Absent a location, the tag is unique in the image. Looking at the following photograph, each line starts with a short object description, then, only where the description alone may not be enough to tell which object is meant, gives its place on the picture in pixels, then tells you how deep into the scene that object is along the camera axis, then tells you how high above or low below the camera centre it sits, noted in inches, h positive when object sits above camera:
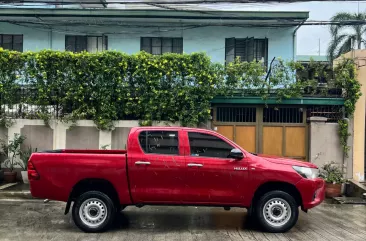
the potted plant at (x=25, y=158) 455.5 -43.9
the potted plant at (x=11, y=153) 462.6 -38.8
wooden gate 486.0 -5.8
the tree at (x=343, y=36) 786.8 +183.4
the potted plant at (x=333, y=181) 426.6 -62.4
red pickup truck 272.1 -41.3
